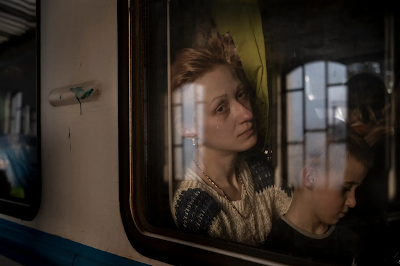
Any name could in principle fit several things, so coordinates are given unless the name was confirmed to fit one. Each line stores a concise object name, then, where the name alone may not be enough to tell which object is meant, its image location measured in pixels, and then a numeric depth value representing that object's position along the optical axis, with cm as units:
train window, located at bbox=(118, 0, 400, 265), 61
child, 62
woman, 76
